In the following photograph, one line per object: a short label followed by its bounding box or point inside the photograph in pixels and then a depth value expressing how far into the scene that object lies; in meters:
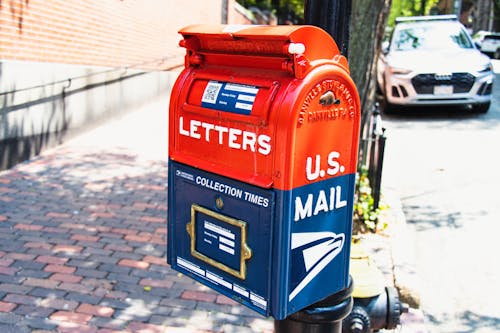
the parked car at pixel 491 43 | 30.20
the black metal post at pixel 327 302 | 2.28
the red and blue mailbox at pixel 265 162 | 1.94
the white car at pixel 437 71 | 10.70
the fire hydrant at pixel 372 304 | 2.81
